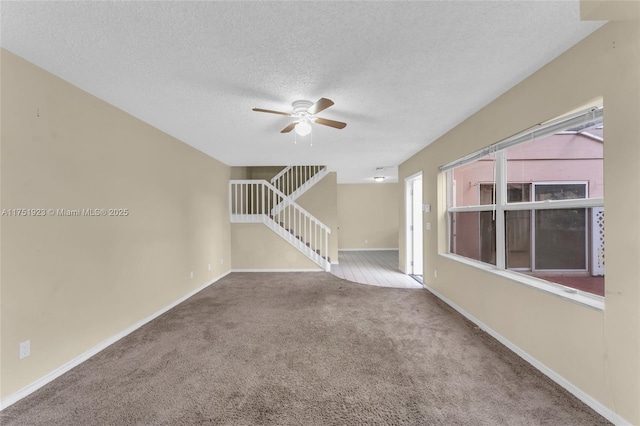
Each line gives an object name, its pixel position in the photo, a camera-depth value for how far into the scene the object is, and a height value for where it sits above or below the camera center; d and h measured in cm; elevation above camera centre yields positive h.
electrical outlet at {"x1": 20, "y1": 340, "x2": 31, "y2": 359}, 186 -100
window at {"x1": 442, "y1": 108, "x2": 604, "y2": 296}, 190 +6
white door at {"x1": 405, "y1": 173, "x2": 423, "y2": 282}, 569 -45
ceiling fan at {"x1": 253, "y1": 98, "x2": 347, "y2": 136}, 254 +101
